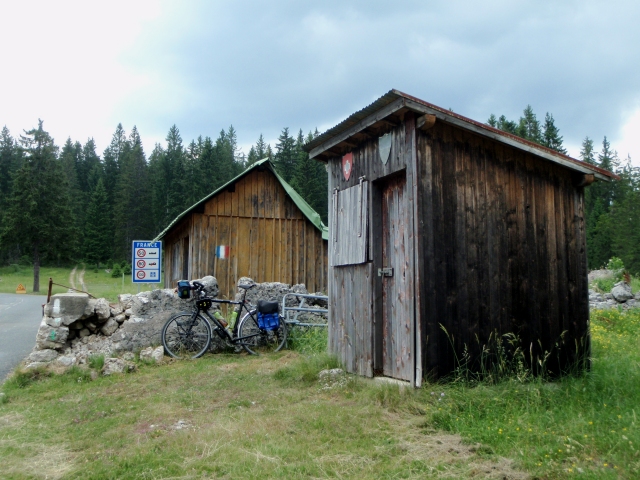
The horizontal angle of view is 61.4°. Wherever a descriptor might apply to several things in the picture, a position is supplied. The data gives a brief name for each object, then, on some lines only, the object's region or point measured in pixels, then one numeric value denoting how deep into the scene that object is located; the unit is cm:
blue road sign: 1163
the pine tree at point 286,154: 5178
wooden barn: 1462
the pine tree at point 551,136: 5338
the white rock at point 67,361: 800
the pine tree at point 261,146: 7662
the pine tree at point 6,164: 5896
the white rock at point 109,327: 931
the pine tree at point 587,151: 6781
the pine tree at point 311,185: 4328
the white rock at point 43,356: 834
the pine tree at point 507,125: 5112
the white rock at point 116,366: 764
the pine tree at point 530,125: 5588
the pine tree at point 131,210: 5316
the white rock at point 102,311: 927
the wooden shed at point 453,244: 573
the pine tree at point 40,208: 3800
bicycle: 917
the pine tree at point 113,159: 6237
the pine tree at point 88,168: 6588
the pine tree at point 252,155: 6451
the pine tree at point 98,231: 5266
